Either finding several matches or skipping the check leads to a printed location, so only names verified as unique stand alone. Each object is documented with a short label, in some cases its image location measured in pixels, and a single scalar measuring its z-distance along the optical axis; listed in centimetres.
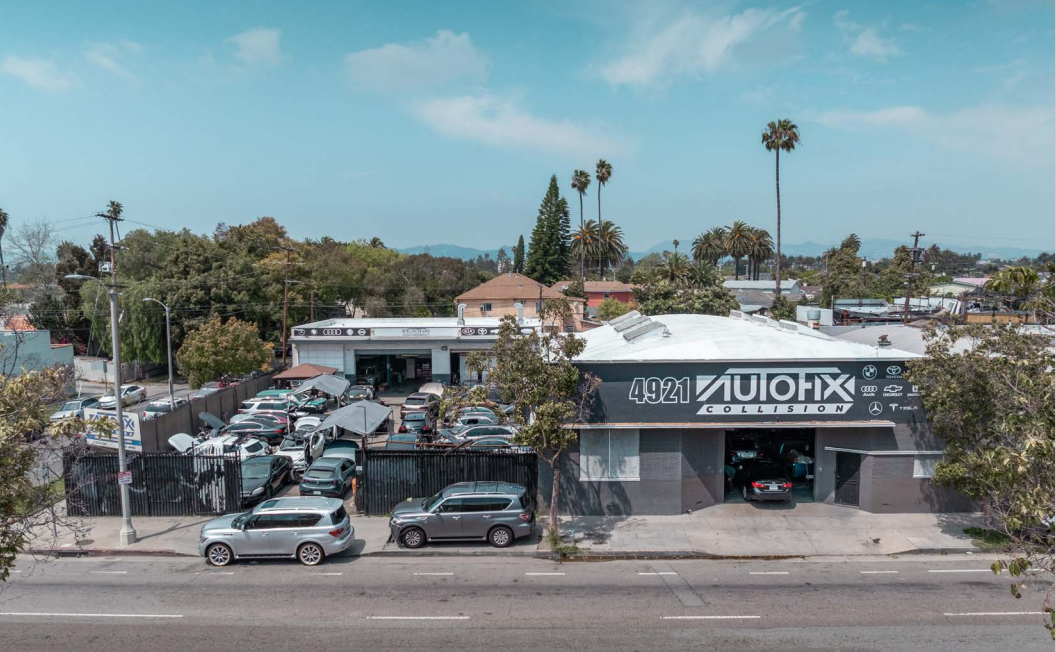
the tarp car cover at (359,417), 2528
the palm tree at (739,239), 8525
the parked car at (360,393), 3925
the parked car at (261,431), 2949
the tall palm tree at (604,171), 9031
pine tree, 9969
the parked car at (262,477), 2180
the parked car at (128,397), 3729
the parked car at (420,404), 3369
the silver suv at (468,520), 1797
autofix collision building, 1975
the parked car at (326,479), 2203
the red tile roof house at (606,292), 7988
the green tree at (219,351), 4025
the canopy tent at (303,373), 4016
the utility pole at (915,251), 4350
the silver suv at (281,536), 1703
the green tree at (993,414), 823
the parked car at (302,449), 2509
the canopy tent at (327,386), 3488
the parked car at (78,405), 3385
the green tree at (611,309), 6412
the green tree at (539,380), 1769
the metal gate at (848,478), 2056
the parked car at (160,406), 3396
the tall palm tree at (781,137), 6025
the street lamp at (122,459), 1864
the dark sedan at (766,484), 2067
